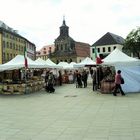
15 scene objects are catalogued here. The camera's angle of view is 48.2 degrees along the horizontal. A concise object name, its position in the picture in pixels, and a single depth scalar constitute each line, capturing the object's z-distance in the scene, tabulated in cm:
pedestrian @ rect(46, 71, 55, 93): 1112
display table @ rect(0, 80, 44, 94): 1095
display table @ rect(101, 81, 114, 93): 1012
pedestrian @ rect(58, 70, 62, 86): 1564
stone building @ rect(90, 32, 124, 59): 4862
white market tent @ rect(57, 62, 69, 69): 1938
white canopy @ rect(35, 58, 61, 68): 1501
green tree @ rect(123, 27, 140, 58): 3428
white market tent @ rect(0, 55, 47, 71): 1131
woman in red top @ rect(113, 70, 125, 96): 942
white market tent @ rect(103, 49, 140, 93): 1050
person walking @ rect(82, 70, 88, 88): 1361
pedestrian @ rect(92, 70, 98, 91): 1135
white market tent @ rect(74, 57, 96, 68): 1626
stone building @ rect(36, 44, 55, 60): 7113
